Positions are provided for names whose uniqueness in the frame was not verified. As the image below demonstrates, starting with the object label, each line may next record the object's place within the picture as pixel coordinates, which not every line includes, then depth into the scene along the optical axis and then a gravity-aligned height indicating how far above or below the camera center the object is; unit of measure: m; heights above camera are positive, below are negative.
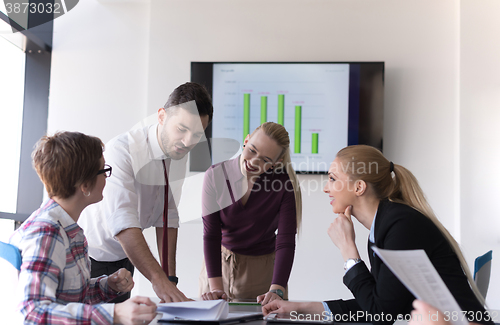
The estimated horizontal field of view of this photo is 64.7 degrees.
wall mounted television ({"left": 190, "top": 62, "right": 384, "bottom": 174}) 2.98 +0.58
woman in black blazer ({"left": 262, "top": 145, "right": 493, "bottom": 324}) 1.12 -0.16
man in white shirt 1.52 +0.03
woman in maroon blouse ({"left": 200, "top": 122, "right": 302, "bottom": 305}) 1.84 -0.17
